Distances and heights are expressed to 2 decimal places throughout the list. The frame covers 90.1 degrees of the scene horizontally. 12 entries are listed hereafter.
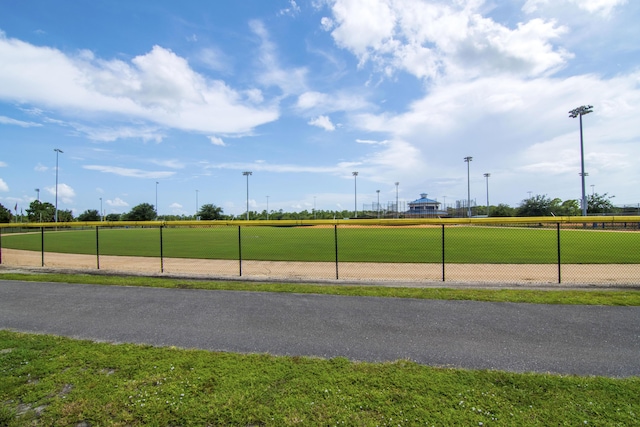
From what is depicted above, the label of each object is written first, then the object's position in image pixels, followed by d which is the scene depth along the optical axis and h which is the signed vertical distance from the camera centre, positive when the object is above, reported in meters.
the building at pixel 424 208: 88.49 +2.12
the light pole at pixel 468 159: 79.25 +13.75
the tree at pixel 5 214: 67.32 +0.97
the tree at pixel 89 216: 93.89 +0.57
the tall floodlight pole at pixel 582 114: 42.50 +14.77
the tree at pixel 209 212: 99.62 +1.51
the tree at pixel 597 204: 61.75 +1.81
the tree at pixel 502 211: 74.72 +0.76
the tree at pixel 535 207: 65.56 +1.46
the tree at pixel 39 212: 78.81 +1.56
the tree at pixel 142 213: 97.31 +1.36
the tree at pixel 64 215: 84.35 +0.70
